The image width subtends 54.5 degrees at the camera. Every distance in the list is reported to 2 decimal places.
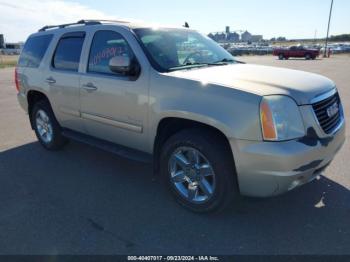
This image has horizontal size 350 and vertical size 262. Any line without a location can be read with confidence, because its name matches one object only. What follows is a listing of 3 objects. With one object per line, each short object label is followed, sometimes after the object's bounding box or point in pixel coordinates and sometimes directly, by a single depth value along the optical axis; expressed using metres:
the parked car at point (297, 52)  37.96
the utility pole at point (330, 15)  54.09
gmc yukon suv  2.99
